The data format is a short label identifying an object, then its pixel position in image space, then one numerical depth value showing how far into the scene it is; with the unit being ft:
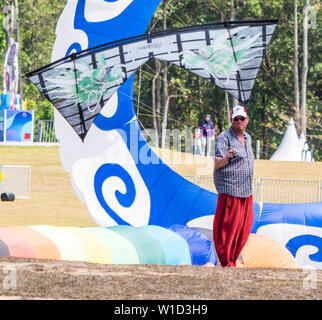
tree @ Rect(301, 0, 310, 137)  67.38
